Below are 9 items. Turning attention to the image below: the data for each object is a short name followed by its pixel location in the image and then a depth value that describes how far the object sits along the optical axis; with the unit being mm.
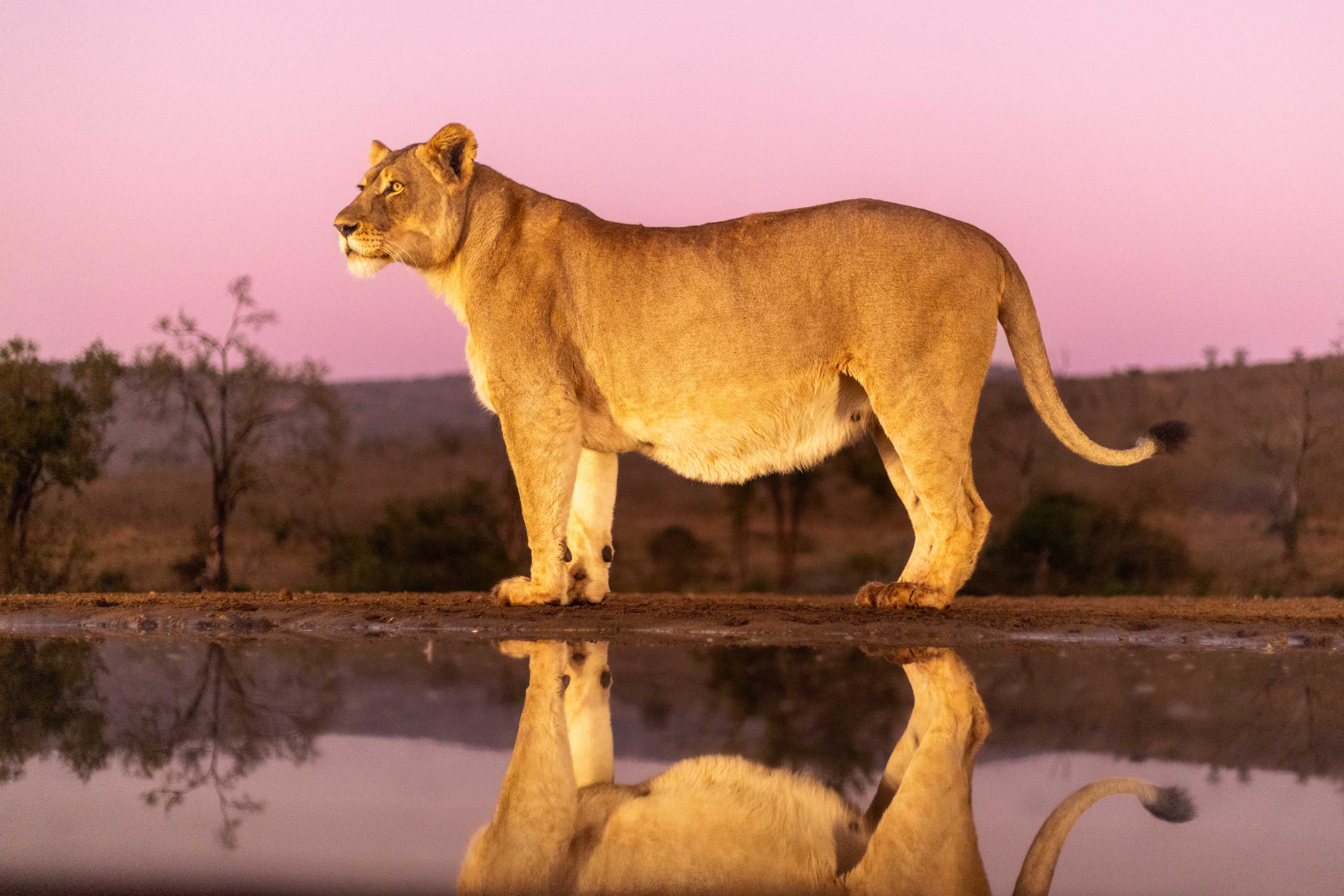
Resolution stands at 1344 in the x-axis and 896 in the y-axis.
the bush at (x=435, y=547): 23734
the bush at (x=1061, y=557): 22266
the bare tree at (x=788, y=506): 25406
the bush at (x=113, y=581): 17019
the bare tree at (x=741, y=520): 28047
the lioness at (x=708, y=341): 7629
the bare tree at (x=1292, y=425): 24531
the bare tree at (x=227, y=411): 18906
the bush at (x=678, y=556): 28156
